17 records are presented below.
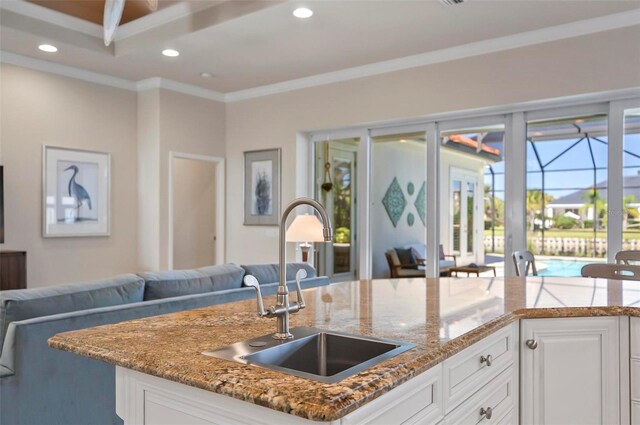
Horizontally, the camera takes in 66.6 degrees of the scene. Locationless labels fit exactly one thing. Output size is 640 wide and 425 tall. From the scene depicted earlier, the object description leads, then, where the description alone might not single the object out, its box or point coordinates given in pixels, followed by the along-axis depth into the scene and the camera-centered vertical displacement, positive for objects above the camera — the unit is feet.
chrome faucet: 4.67 -0.81
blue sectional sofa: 7.16 -1.90
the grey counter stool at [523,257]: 11.57 -1.05
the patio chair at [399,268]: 18.49 -2.09
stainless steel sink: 4.31 -1.29
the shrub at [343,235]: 19.99 -0.87
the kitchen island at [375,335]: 3.44 -1.23
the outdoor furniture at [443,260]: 17.80 -1.69
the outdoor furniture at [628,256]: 10.01 -0.87
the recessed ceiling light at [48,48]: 15.93 +5.50
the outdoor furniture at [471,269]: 17.19 -2.00
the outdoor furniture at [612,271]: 9.25 -1.13
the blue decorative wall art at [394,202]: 18.92 +0.46
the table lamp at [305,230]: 14.97 -0.50
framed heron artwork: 17.87 +0.83
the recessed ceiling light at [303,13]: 12.98 +5.44
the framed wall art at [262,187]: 20.98 +1.16
